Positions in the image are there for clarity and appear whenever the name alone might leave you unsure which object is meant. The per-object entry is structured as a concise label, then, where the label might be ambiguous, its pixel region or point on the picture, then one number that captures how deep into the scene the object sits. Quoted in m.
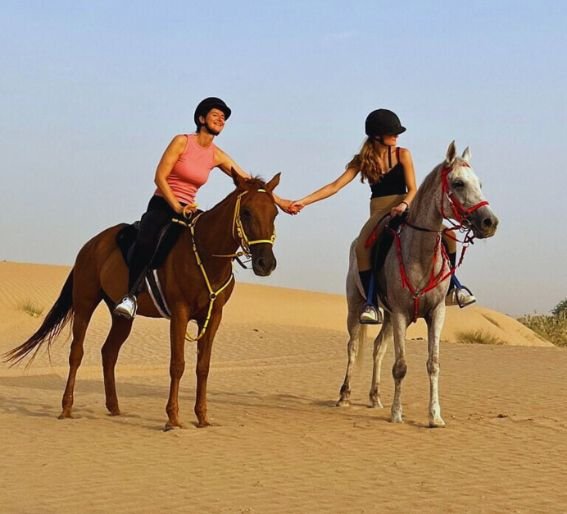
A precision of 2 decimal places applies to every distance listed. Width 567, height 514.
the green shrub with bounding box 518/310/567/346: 31.11
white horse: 9.88
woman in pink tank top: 10.36
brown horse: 9.55
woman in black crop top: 10.97
